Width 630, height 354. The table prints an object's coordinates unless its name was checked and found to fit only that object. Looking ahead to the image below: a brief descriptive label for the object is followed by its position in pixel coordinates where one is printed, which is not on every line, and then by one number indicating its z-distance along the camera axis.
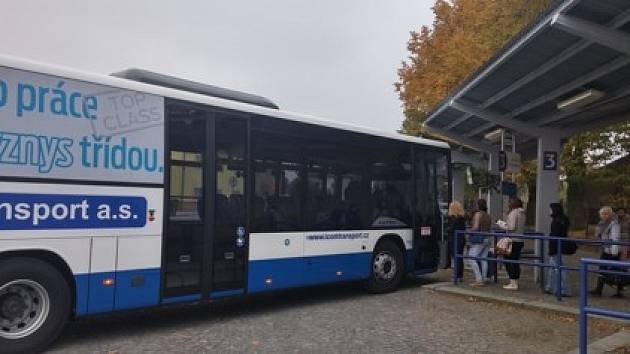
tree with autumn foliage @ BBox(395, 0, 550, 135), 20.53
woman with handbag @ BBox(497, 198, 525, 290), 11.64
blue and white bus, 6.64
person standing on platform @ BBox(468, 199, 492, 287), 12.26
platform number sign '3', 14.39
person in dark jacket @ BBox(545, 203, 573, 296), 11.11
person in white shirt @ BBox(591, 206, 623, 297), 11.11
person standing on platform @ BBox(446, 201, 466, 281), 12.70
